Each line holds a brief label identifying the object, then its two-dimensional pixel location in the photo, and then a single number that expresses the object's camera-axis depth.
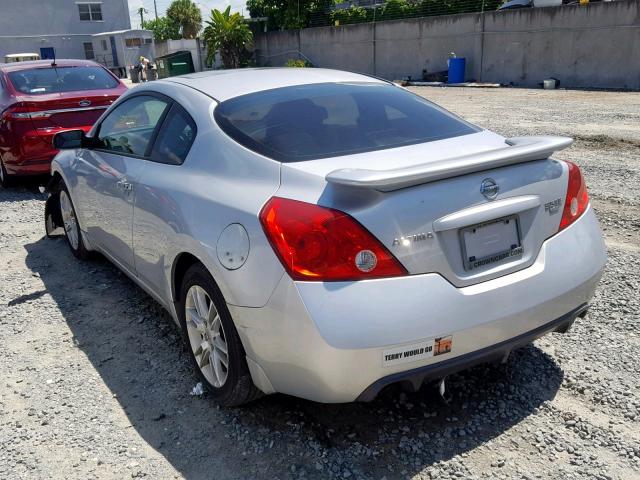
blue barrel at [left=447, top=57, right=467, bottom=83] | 24.55
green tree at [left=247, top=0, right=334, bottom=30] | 35.06
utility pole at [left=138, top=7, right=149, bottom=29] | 96.78
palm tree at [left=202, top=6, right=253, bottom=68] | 35.88
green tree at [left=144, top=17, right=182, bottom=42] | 77.19
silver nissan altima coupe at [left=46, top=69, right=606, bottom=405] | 2.29
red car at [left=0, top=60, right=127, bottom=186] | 7.18
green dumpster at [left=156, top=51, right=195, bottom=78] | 31.05
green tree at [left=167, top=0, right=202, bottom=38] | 73.25
